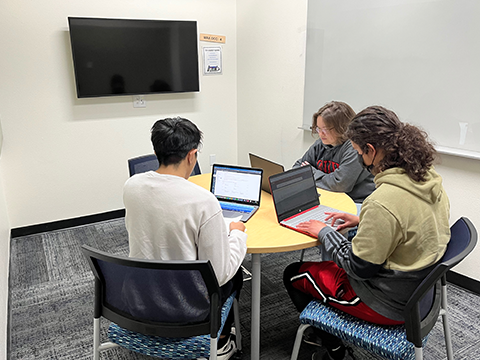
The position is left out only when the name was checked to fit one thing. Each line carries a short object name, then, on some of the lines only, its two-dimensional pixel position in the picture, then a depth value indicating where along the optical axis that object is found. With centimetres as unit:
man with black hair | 129
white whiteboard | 230
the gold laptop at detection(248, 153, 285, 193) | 202
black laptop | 182
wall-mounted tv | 329
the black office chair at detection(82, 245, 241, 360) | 121
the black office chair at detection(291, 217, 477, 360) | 127
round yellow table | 164
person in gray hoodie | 234
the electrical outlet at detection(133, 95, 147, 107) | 371
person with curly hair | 131
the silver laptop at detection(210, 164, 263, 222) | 200
